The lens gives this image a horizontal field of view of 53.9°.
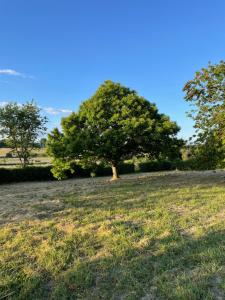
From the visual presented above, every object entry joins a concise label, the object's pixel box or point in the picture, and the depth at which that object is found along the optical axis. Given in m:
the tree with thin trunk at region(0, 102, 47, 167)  18.08
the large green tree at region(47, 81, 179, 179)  10.90
